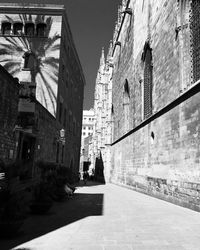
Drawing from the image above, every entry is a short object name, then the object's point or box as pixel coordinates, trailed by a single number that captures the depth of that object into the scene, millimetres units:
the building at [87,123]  119125
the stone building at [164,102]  10281
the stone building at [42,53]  19609
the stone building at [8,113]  9000
